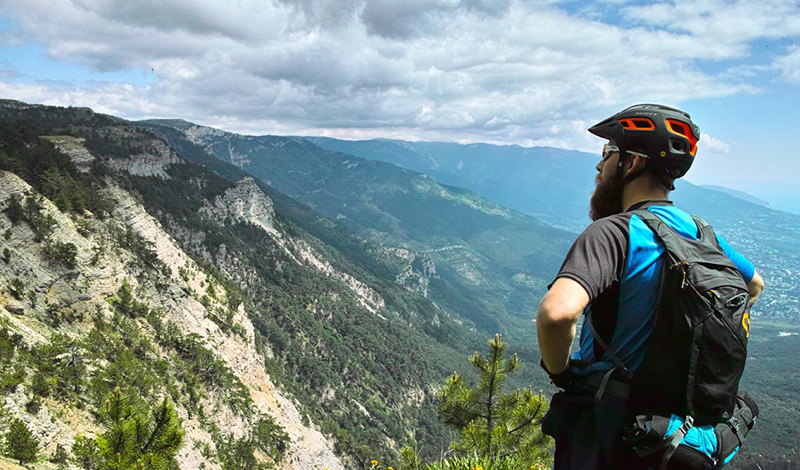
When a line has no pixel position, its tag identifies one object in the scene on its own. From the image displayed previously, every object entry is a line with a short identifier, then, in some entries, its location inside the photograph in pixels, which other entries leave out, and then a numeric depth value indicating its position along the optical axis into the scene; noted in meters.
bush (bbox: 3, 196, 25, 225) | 23.17
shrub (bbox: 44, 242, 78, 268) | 24.16
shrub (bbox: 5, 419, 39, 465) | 10.15
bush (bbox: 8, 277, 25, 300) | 20.63
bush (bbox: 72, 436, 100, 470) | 5.96
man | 2.34
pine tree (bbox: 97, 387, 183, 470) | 5.32
